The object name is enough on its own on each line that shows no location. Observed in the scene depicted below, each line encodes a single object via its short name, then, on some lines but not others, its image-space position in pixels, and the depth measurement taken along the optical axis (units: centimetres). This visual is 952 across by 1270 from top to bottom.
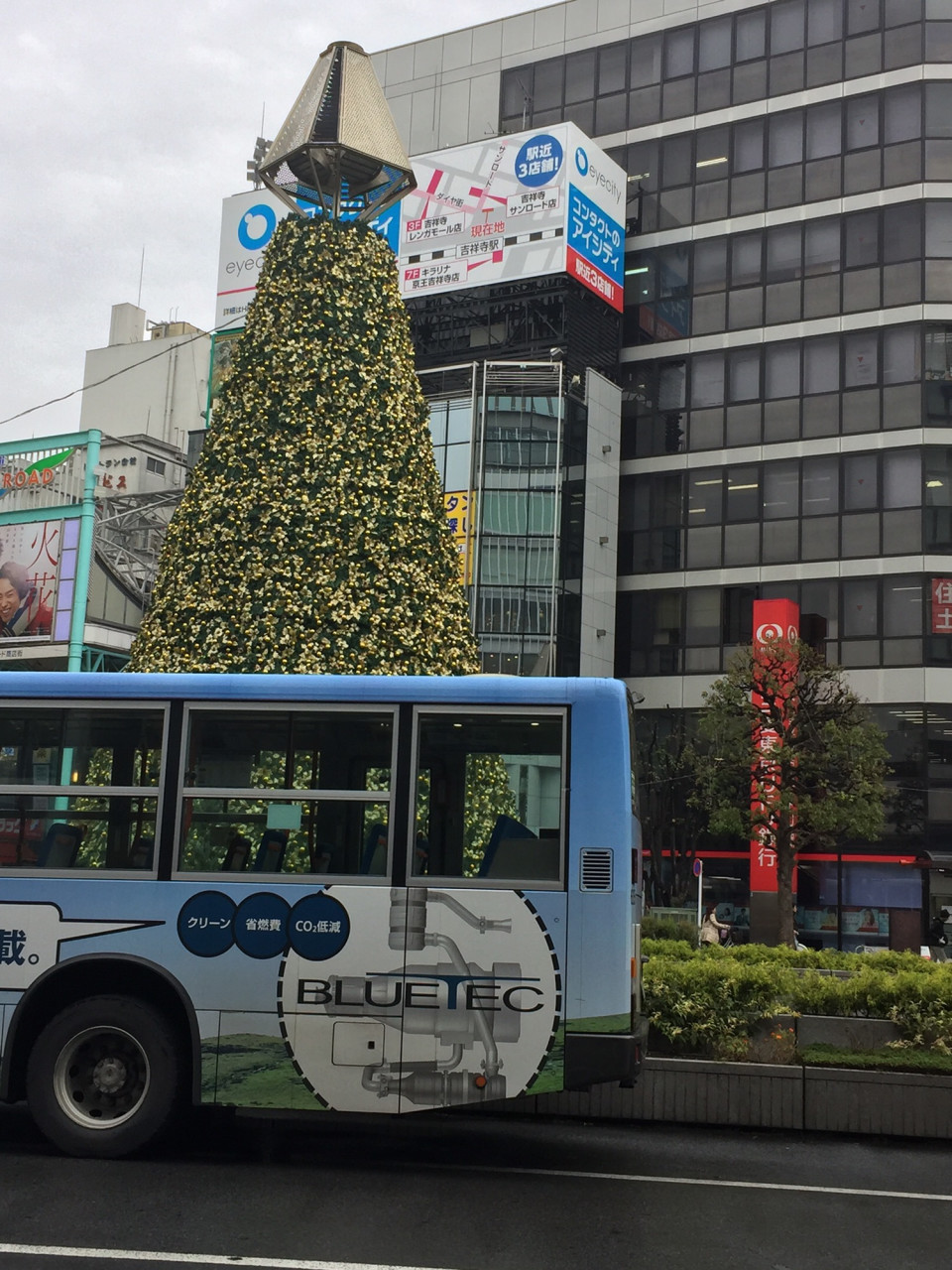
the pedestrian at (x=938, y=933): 3360
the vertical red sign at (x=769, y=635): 3559
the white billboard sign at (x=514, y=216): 4369
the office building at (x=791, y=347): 4031
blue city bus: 863
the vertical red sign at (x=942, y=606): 3959
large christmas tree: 1436
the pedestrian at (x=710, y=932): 2462
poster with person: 3762
